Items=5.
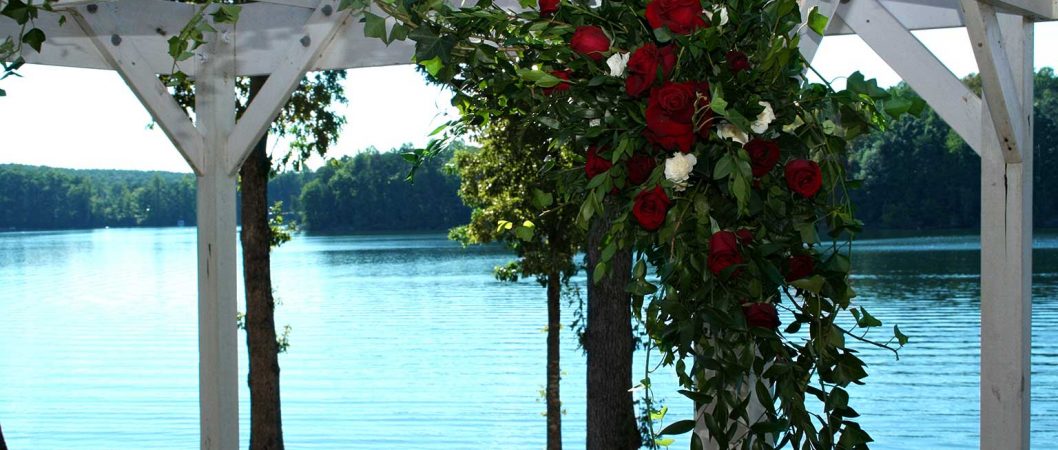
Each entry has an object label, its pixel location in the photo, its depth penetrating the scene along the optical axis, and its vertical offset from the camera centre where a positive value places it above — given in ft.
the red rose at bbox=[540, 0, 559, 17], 5.15 +0.96
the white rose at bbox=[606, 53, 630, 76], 4.82 +0.64
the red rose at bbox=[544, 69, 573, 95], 5.01 +0.57
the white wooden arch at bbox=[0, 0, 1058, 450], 6.80 +0.78
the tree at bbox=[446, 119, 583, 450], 28.94 -0.13
